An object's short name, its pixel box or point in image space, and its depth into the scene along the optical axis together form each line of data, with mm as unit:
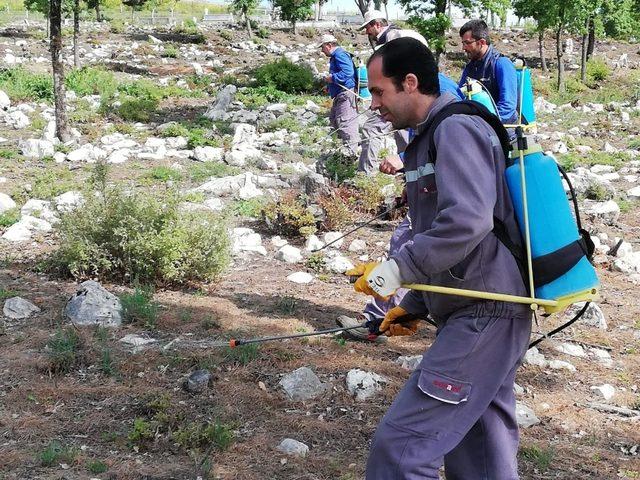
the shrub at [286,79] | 20578
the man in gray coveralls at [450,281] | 2484
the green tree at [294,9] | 39188
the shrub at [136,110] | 15375
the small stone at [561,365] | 5316
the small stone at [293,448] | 3994
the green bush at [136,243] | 6285
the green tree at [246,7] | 37969
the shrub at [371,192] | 9047
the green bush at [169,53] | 28453
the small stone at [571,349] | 5633
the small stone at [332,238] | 8055
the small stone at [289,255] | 7539
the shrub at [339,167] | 10125
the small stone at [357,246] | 7955
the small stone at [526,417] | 4449
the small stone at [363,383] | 4664
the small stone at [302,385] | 4617
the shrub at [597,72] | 27625
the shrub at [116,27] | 35756
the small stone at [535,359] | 5359
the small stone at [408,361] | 5125
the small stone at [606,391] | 4934
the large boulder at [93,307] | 5473
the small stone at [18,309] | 5645
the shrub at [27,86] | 16922
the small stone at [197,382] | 4555
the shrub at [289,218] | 8062
